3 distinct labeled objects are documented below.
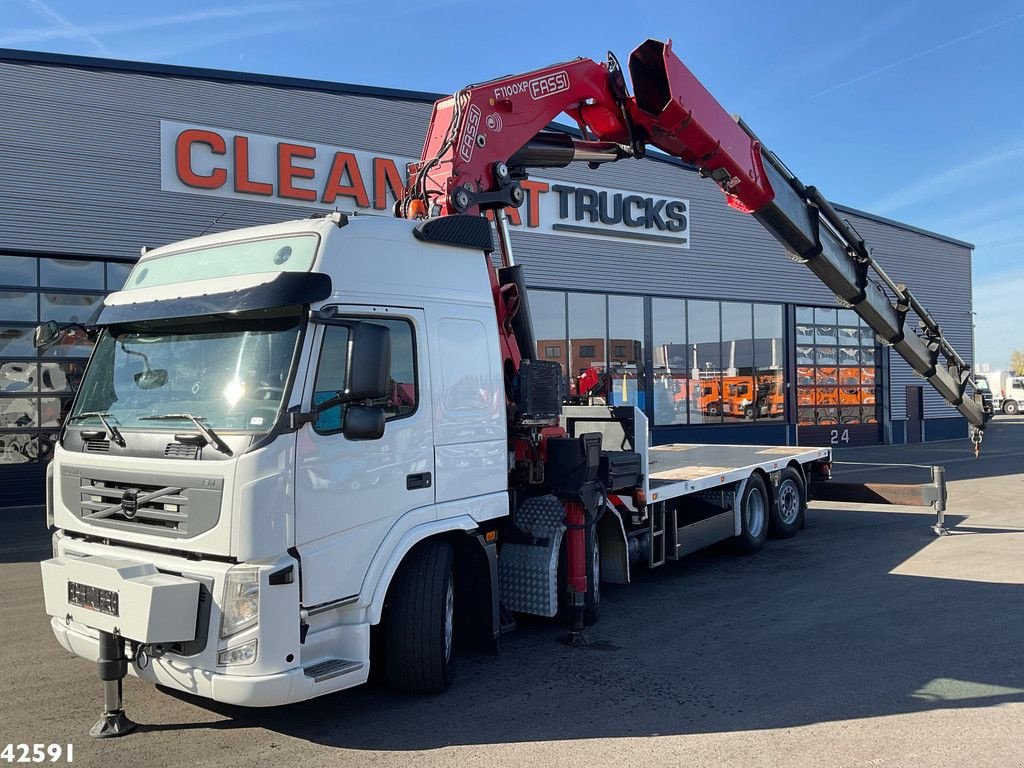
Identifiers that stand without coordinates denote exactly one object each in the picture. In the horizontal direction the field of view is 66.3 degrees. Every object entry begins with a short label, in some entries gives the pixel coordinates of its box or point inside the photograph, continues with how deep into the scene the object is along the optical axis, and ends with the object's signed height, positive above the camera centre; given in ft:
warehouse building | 46.39 +12.34
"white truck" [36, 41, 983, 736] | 13.11 -1.15
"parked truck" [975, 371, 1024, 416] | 190.19 +0.67
